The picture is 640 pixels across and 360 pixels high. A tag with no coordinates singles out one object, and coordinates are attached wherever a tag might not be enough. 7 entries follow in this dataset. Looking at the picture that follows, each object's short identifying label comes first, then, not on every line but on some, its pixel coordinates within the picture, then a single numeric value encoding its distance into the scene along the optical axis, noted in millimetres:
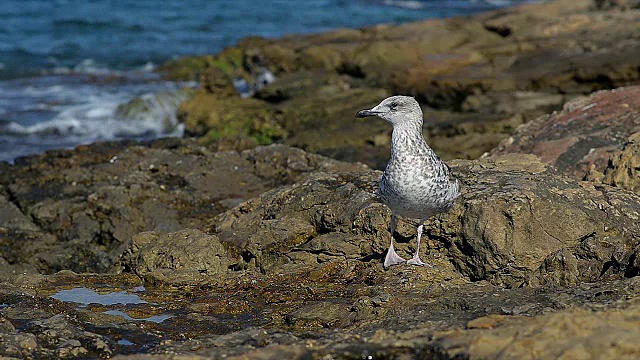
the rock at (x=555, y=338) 7949
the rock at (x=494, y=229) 12320
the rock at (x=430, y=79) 30922
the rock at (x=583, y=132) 18187
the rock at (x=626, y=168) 15766
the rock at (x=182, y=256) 14289
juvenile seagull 12547
